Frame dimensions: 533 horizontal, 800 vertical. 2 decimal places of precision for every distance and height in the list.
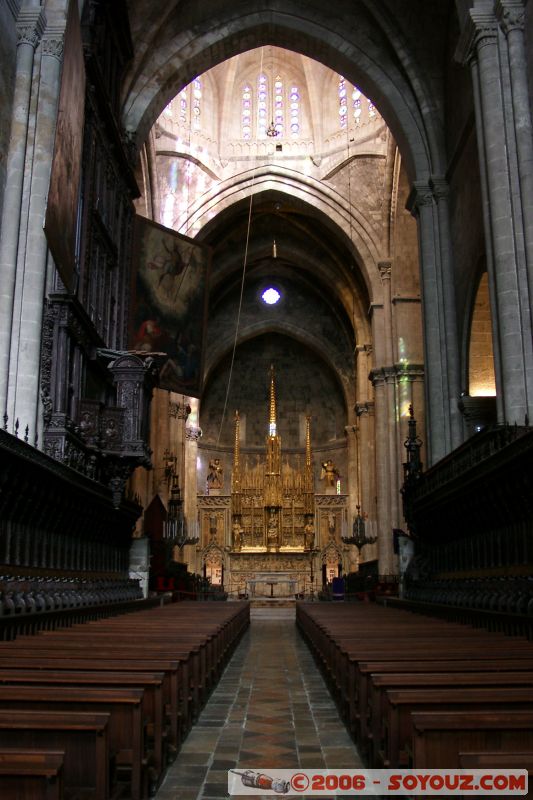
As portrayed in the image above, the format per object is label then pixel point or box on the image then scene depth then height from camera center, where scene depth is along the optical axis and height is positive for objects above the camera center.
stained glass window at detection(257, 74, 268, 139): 29.49 +17.75
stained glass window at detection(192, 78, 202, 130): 28.62 +17.33
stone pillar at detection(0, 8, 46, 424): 10.61 +5.66
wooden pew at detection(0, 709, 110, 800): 2.73 -0.62
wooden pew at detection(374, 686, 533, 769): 3.06 -0.56
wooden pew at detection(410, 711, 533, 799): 2.68 -0.60
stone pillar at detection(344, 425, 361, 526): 34.53 +4.34
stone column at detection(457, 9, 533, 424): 10.88 +5.49
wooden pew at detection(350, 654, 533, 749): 4.02 -0.54
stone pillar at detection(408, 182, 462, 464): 15.97 +5.07
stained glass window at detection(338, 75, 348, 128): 28.69 +17.15
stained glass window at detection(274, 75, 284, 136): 29.64 +17.85
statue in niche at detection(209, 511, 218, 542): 34.53 +1.84
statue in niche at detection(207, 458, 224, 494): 37.28 +4.33
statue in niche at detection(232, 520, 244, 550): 33.53 +1.34
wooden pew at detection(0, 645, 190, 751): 4.04 -0.52
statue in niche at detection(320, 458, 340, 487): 36.84 +4.39
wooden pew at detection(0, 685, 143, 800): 3.13 -0.57
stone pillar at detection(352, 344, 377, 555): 29.81 +5.46
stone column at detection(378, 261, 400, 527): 24.09 +5.69
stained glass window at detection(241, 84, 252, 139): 29.58 +17.48
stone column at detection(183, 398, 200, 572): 31.83 +3.86
